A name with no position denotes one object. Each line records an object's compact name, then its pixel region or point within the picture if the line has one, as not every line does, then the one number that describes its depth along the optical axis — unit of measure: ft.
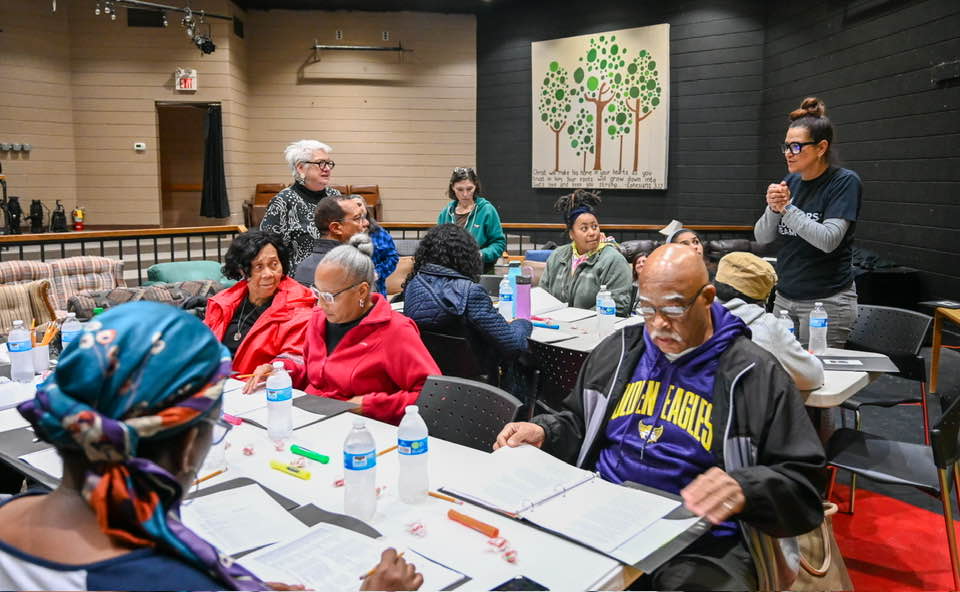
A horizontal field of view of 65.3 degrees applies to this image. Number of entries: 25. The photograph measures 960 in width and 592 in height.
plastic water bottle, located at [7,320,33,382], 9.46
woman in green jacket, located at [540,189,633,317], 15.29
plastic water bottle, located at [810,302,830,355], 11.01
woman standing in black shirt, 11.78
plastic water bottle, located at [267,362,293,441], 7.36
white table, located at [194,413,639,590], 4.88
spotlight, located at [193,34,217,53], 34.69
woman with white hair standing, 15.03
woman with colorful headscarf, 3.29
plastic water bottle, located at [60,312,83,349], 10.31
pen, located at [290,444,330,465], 6.87
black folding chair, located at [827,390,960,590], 8.34
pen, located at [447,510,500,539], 5.37
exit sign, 37.70
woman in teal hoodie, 18.76
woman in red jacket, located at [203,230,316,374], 10.98
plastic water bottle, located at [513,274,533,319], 13.89
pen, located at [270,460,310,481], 6.56
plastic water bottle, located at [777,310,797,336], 8.33
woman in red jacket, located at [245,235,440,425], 9.16
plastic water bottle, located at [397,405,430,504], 5.98
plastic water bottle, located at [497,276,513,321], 14.34
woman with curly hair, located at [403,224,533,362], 11.30
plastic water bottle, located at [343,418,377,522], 5.70
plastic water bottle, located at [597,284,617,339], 12.92
